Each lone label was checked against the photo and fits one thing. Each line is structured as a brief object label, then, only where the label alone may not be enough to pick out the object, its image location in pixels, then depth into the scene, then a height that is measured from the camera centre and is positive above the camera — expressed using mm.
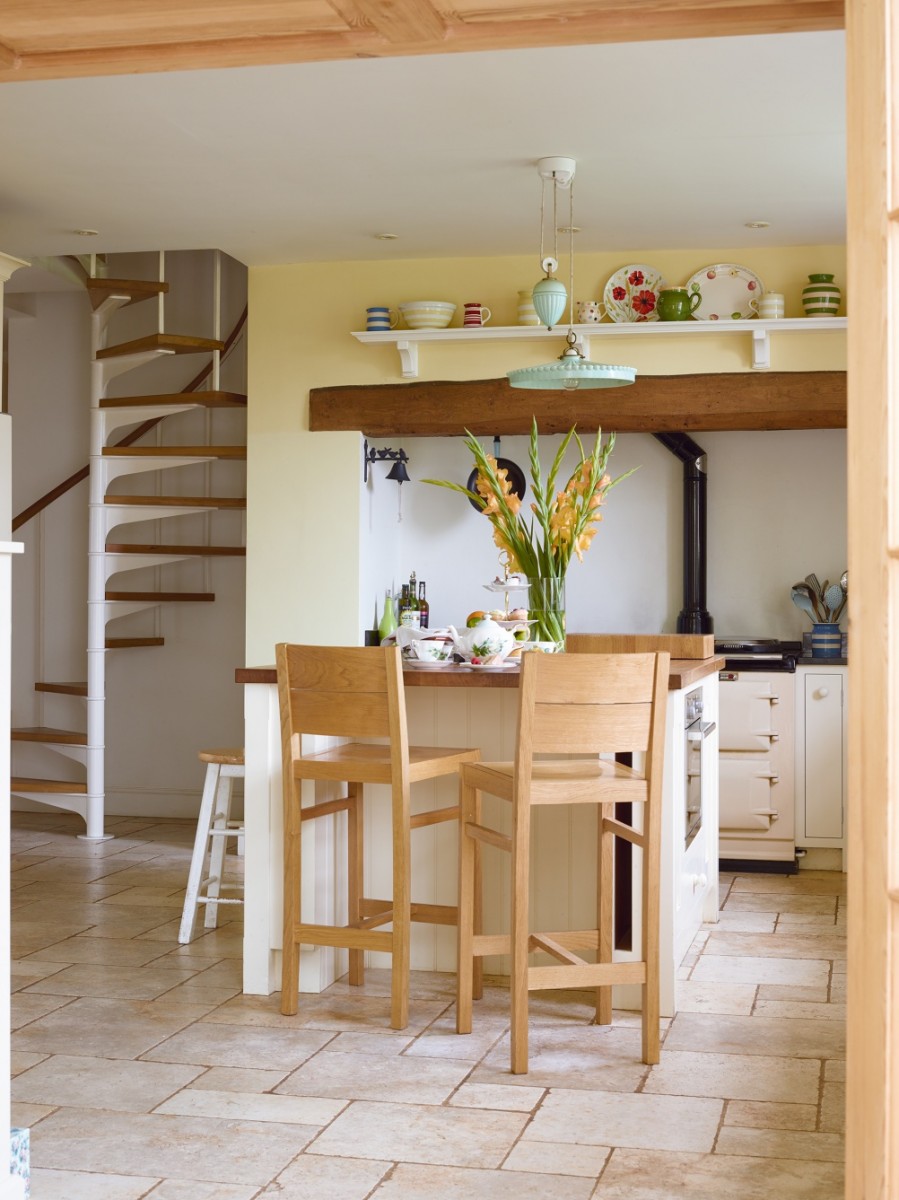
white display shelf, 5682 +1157
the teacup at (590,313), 5883 +1249
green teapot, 5793 +1267
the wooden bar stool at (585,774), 3338 -433
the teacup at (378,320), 6027 +1249
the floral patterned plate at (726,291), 5876 +1344
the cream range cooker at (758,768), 5910 -702
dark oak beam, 5832 +863
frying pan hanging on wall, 6738 +621
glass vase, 4441 -18
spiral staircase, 6559 +492
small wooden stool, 4590 -791
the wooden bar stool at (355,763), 3596 -426
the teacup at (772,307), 5715 +1242
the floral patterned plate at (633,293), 5922 +1347
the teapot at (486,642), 4152 -114
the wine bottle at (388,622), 6406 -83
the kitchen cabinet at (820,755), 5918 -648
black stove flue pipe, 6484 +372
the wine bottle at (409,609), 6357 -22
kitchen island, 3834 -717
